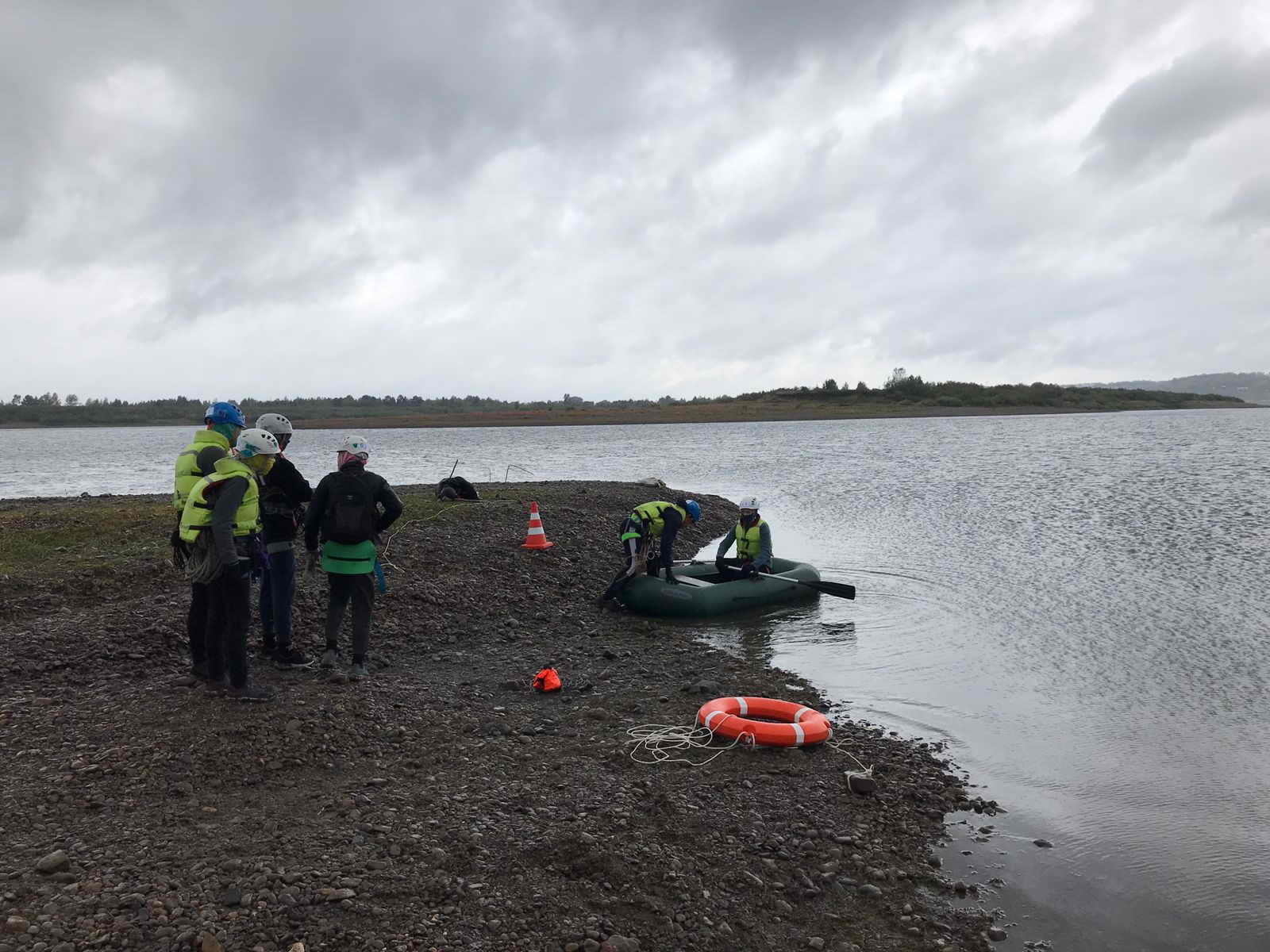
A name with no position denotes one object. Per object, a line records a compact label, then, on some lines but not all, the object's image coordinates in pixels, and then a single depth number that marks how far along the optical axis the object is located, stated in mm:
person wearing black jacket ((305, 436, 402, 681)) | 8016
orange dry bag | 9047
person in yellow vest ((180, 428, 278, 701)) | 6996
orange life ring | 7598
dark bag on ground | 19516
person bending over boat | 12891
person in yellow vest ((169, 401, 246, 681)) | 7336
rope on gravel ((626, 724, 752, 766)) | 7242
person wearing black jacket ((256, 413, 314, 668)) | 8172
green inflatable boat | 13031
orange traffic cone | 15526
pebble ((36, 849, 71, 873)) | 4684
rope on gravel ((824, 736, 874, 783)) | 7027
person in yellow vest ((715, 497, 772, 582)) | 14164
